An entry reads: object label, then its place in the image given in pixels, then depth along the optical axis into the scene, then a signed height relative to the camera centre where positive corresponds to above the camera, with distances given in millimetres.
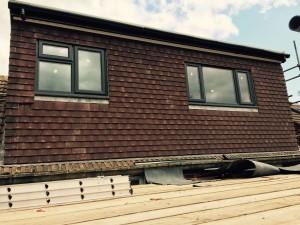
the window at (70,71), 6371 +2259
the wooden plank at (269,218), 1865 -487
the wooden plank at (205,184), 3689 -445
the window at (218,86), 8164 +2123
